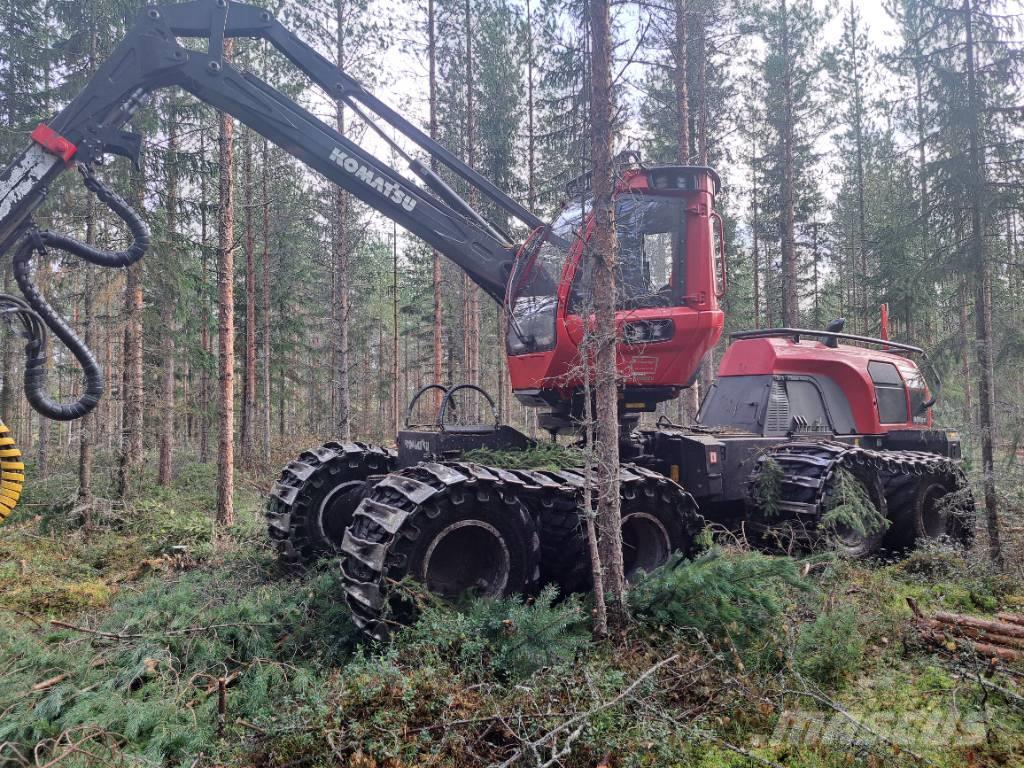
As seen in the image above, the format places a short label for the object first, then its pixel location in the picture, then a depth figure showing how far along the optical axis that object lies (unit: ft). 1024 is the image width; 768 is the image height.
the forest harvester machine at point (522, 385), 14.96
